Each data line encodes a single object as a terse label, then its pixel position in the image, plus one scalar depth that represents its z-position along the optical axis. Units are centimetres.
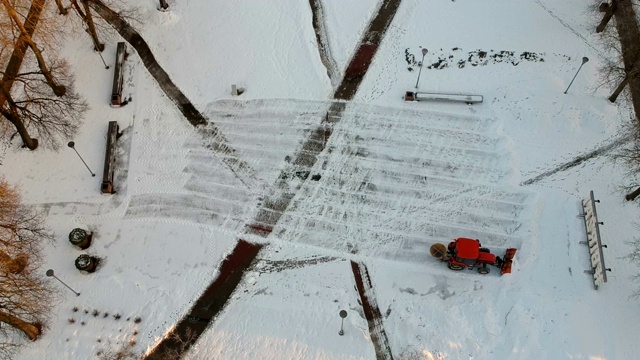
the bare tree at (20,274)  2146
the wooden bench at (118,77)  2934
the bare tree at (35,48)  2330
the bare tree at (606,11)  2959
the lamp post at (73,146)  2598
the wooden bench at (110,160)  2680
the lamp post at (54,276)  2275
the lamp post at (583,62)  2692
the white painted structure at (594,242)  2320
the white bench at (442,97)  2839
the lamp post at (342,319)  2170
